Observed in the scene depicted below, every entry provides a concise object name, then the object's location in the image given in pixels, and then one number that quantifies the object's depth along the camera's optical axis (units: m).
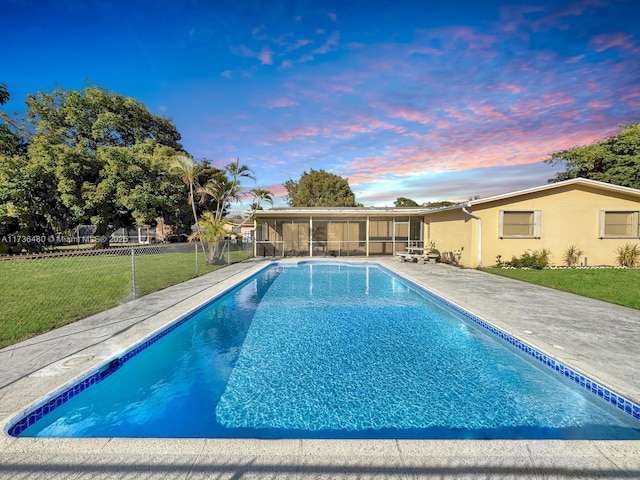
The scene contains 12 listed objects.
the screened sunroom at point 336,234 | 16.42
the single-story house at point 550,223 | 11.12
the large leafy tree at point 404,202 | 48.91
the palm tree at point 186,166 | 14.17
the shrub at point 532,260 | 10.77
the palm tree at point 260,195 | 17.44
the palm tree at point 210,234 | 12.66
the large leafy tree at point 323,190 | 37.25
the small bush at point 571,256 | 11.25
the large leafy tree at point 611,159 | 18.00
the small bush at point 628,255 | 11.19
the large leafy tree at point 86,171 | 16.55
